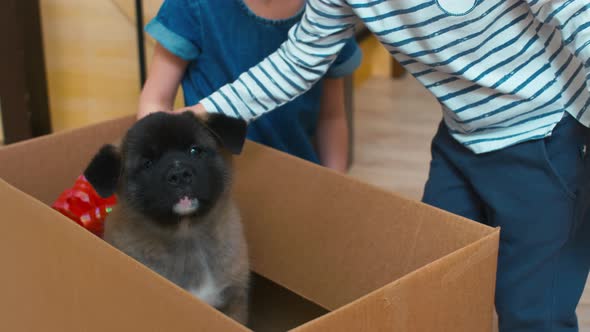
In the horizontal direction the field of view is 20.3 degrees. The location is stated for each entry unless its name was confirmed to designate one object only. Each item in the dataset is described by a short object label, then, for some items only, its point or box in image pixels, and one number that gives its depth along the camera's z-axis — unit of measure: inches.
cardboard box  71.3
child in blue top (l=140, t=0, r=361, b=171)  91.1
